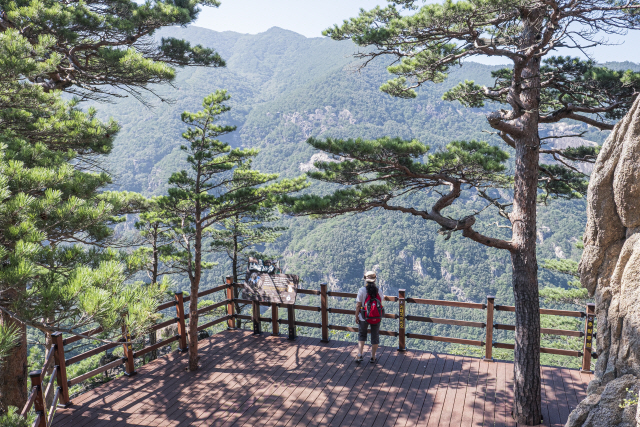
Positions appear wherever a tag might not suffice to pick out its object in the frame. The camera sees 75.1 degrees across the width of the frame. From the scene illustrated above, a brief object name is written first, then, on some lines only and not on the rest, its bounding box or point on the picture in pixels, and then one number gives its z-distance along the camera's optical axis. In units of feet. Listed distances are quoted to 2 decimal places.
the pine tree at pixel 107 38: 14.53
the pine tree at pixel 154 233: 25.45
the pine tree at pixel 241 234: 36.37
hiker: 18.02
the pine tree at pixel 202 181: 18.49
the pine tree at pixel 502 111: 13.71
